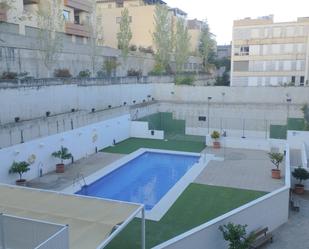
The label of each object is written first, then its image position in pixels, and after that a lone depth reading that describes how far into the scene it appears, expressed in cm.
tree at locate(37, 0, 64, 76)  2638
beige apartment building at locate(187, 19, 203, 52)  6881
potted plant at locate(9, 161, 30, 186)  1519
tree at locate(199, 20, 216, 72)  6143
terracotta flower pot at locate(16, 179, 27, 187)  1547
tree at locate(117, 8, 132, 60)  3834
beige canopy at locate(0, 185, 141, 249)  688
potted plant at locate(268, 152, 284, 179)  1705
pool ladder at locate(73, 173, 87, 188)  1623
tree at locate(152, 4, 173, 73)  4541
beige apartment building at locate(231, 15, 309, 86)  4553
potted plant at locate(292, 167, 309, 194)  1583
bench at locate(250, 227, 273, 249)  1152
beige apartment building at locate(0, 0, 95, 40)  3095
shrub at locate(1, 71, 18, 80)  2119
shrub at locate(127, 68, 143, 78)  3882
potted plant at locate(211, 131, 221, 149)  2397
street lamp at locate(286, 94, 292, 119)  3001
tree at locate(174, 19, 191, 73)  4901
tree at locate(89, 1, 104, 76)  3319
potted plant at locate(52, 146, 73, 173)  1792
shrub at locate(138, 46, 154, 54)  4972
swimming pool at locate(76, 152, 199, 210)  1591
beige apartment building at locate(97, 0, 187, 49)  5516
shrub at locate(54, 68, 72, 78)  2754
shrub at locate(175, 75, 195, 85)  3638
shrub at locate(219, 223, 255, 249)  1036
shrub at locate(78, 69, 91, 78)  2977
